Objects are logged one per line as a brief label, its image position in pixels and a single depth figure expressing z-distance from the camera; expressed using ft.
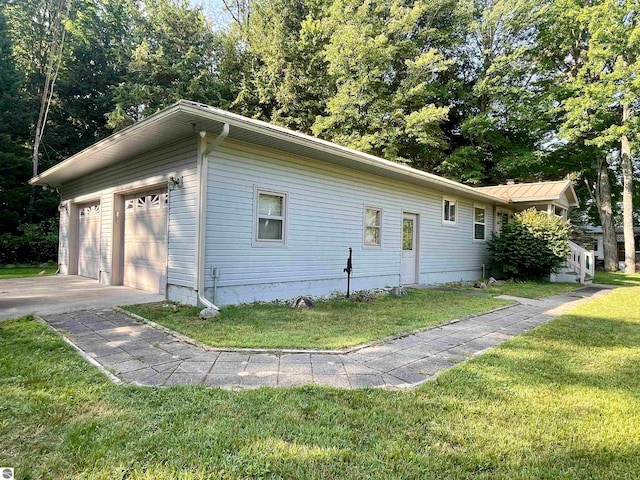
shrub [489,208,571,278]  36.99
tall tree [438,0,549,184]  58.70
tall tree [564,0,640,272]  53.26
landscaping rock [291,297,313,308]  21.02
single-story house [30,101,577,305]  19.44
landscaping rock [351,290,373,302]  24.34
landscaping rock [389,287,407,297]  27.02
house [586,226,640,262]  89.56
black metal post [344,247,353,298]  25.05
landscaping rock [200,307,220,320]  16.89
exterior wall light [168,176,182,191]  20.48
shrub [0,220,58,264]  46.68
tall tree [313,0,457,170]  55.98
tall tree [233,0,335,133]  63.21
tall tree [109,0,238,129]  61.57
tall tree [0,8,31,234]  49.85
